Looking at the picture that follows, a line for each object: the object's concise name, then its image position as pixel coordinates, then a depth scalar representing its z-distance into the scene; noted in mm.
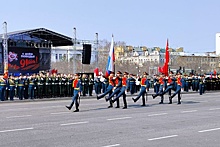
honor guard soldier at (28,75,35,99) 29234
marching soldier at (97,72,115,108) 21781
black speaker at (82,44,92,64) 41344
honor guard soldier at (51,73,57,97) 30719
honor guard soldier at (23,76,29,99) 29125
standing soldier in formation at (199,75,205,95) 37541
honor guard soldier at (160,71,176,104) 25031
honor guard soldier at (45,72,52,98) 30348
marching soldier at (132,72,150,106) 23234
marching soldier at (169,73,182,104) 24622
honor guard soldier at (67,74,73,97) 31641
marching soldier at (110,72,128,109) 21375
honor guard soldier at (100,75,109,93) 34156
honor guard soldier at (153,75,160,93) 35538
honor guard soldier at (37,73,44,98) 29842
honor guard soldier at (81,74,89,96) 32656
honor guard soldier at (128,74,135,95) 35881
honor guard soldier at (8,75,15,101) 28188
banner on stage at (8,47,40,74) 42378
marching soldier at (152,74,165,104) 25056
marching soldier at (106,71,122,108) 21594
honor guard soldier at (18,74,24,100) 28672
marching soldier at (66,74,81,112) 19608
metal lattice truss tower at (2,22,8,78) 35906
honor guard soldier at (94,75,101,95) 35094
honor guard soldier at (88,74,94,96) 33406
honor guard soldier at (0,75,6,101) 27469
